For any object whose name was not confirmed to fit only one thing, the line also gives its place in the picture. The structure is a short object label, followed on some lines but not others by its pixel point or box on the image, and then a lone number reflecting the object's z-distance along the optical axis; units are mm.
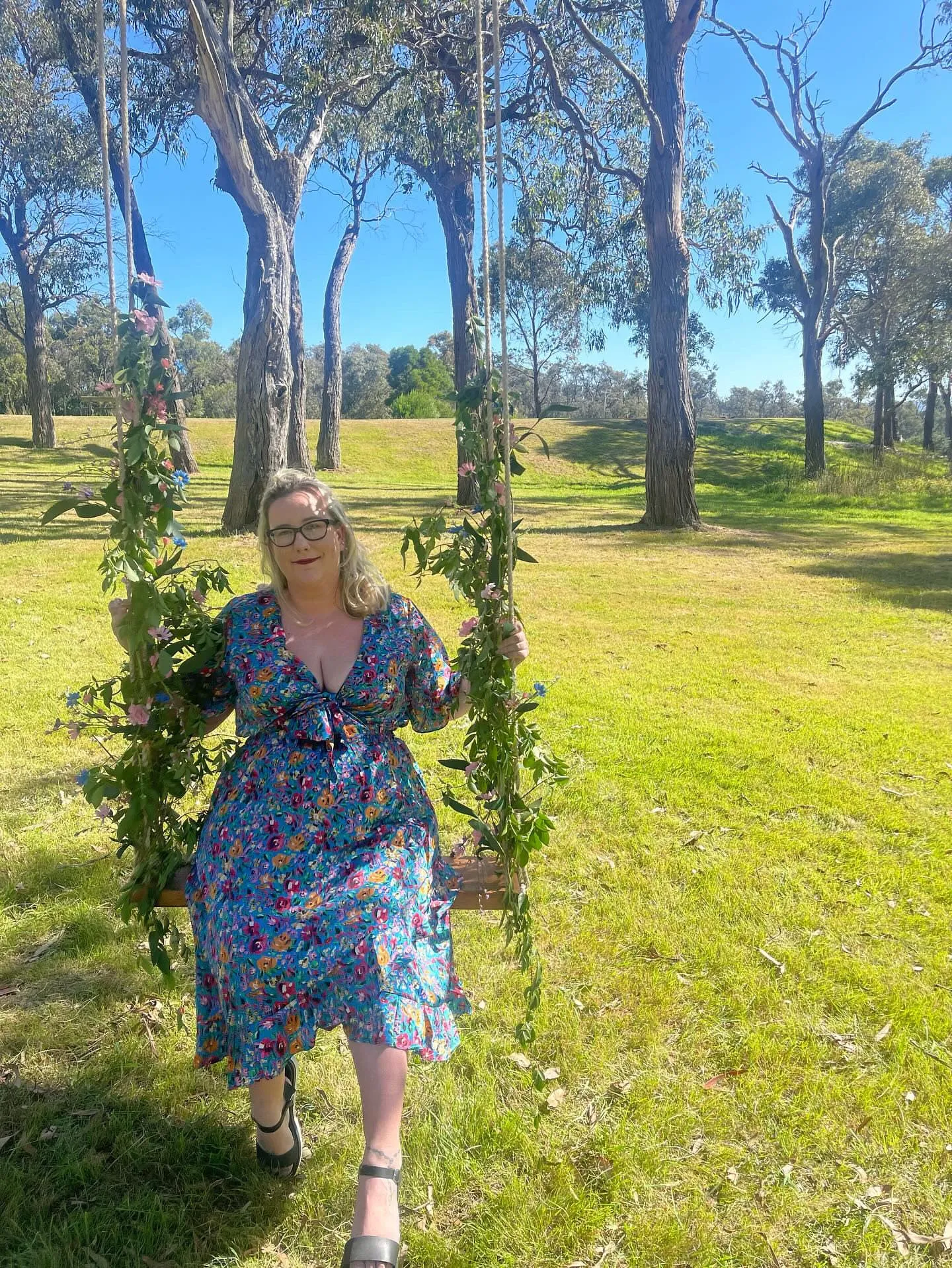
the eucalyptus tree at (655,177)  10023
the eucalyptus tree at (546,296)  18178
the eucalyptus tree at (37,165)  15891
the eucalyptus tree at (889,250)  24172
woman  1531
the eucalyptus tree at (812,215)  17484
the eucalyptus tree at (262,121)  8461
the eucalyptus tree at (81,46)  12102
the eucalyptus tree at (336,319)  19125
